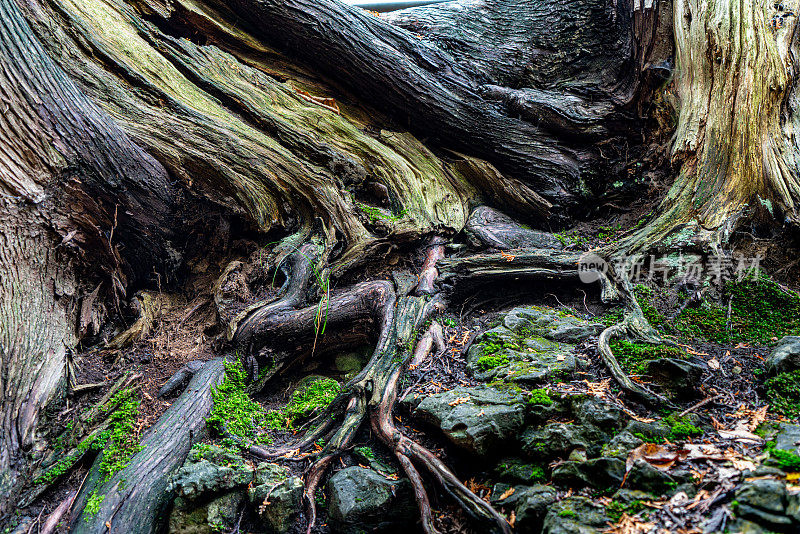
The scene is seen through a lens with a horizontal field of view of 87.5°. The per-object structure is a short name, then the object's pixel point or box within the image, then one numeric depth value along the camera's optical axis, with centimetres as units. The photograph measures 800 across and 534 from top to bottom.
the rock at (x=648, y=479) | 204
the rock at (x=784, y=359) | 263
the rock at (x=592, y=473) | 218
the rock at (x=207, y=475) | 267
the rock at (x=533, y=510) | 219
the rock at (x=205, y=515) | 262
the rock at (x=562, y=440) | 242
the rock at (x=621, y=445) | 226
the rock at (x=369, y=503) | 255
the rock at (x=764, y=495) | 167
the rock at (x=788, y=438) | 198
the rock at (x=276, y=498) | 261
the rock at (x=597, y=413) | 249
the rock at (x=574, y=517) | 197
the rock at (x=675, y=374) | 271
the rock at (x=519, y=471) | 241
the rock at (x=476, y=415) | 260
